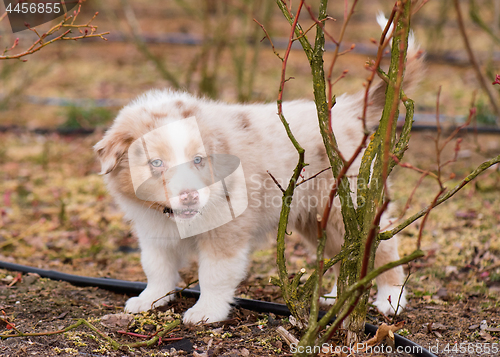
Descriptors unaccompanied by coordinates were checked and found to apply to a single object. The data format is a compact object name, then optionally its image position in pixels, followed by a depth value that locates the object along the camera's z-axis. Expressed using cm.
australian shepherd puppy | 263
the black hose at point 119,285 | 288
